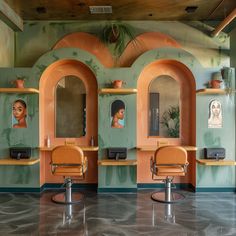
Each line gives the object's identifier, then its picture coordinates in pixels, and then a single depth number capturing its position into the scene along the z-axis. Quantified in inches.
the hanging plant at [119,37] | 166.9
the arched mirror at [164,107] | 164.4
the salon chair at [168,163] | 128.0
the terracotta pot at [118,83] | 150.3
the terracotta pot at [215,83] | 149.8
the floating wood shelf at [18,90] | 147.2
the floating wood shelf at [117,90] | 148.6
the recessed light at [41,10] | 151.1
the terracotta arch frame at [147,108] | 164.4
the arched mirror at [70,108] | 165.0
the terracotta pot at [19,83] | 148.9
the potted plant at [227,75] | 149.7
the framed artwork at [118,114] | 155.9
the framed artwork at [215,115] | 155.1
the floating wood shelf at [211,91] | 147.4
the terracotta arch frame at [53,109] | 164.2
